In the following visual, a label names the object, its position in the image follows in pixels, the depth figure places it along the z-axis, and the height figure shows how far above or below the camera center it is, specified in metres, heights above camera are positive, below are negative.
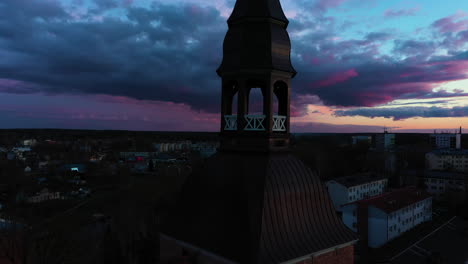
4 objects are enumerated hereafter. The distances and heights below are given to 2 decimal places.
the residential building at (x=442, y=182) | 67.25 -9.70
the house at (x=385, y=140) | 159.50 -2.46
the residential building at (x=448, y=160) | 94.62 -6.97
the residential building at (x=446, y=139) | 147.94 -1.87
